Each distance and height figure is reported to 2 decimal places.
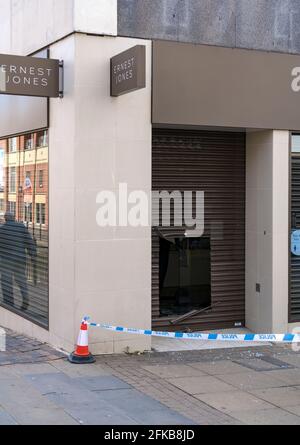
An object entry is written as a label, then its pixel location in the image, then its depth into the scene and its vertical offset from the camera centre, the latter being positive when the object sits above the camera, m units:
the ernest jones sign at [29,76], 8.32 +1.70
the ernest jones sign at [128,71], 7.77 +1.68
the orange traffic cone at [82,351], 8.09 -1.80
